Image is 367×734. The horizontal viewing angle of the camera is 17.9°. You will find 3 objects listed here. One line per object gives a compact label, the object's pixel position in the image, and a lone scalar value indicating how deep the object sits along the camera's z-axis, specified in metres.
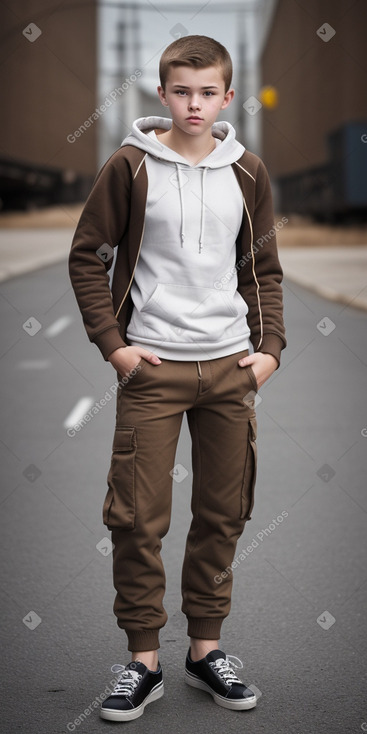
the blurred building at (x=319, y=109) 28.64
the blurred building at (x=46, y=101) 32.38
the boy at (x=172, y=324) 3.05
